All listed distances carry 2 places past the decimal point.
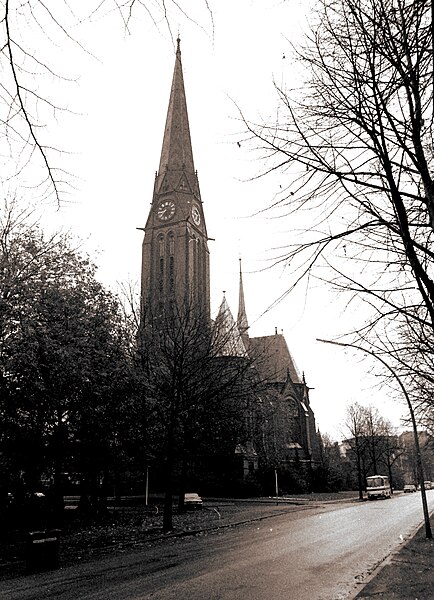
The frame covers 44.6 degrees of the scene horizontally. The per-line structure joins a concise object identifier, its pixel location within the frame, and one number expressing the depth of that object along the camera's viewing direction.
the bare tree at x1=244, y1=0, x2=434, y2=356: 4.97
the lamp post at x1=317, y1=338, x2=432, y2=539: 16.12
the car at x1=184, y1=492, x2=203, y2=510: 32.41
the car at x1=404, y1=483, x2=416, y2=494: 76.01
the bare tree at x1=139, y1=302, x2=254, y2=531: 21.25
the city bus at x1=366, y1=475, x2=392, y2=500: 47.88
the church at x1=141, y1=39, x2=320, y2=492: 54.53
